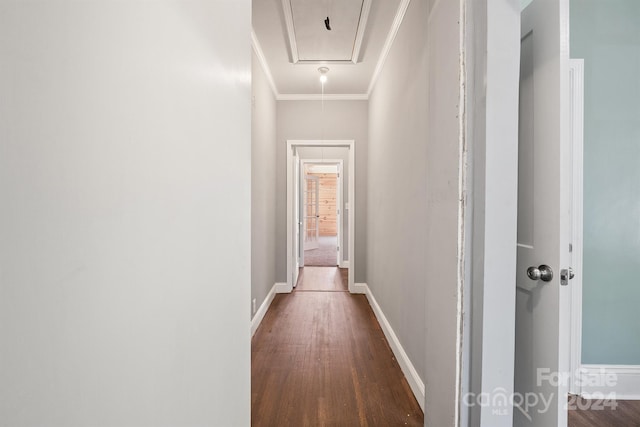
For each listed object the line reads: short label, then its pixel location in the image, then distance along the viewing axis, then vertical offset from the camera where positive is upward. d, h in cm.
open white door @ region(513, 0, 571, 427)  100 -4
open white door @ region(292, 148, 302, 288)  425 -14
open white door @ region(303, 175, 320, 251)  781 -11
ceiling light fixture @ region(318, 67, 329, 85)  335 +157
